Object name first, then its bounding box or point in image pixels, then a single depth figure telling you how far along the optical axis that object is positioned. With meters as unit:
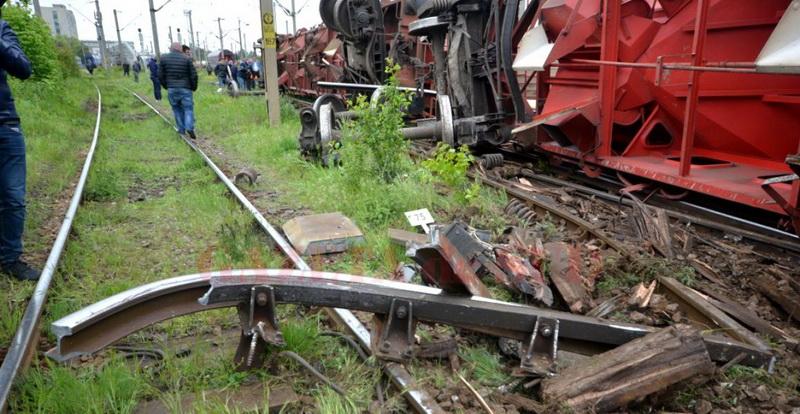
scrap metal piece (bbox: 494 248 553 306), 3.12
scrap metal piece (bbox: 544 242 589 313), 3.12
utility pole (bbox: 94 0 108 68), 41.53
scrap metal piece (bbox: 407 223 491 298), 2.39
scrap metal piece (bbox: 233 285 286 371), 2.27
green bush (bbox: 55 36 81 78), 27.83
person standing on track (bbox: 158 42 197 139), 10.93
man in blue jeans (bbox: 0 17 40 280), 3.72
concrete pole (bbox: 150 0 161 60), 23.86
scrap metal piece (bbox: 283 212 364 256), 4.29
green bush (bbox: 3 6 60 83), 16.36
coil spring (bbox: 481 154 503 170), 7.33
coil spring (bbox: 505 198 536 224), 5.07
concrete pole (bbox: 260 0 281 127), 11.46
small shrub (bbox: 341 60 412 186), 6.02
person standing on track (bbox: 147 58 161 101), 15.71
